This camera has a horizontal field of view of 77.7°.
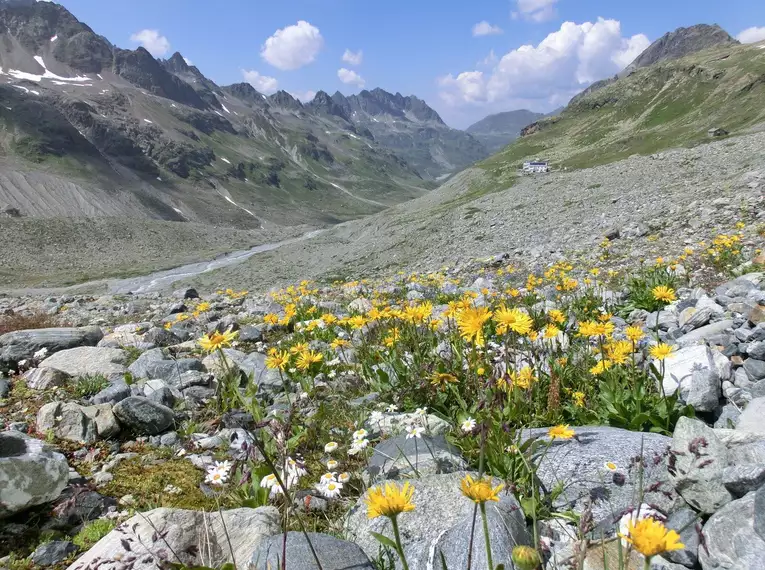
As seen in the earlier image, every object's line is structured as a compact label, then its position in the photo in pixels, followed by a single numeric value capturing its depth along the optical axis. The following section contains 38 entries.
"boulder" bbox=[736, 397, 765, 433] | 3.02
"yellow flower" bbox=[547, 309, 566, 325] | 5.83
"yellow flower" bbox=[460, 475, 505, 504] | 1.49
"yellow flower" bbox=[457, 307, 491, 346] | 3.15
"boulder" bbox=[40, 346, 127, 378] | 6.37
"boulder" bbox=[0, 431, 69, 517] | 3.05
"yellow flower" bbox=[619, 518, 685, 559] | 1.17
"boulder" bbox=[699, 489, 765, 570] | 2.02
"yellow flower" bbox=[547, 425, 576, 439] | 2.77
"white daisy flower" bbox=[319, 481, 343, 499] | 2.89
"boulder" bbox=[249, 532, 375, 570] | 2.19
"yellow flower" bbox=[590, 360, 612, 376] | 4.23
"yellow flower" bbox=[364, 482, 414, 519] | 1.52
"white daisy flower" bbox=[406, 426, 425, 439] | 3.04
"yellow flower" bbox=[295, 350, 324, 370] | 4.64
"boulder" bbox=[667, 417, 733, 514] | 2.47
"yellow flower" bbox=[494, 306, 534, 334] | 3.26
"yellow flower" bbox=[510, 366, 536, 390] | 3.75
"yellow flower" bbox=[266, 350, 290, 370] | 3.73
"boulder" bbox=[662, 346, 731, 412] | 3.80
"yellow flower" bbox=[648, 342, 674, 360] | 3.44
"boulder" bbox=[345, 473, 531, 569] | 2.38
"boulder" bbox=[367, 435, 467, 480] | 3.30
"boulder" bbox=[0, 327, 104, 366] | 6.95
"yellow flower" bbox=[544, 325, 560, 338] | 4.58
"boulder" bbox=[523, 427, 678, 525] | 2.78
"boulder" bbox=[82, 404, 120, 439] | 4.44
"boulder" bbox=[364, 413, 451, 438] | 3.99
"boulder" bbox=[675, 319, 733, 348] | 5.13
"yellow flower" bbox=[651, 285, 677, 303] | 4.72
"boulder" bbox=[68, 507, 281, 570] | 2.38
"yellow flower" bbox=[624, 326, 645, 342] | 3.75
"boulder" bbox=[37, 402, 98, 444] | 4.36
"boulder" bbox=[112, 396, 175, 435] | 4.57
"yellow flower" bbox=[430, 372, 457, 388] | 4.01
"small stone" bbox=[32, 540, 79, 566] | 2.78
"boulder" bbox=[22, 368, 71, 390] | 5.77
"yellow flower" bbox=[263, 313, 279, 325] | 7.19
